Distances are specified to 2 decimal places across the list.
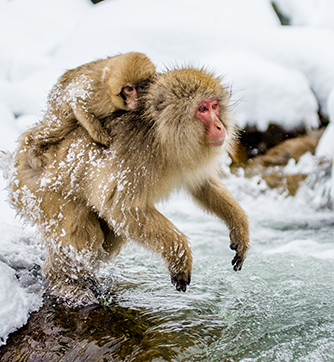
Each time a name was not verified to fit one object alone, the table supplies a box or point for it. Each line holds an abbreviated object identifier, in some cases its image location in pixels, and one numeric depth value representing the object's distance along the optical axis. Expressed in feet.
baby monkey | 9.72
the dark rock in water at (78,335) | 8.00
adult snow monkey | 9.44
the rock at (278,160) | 19.98
